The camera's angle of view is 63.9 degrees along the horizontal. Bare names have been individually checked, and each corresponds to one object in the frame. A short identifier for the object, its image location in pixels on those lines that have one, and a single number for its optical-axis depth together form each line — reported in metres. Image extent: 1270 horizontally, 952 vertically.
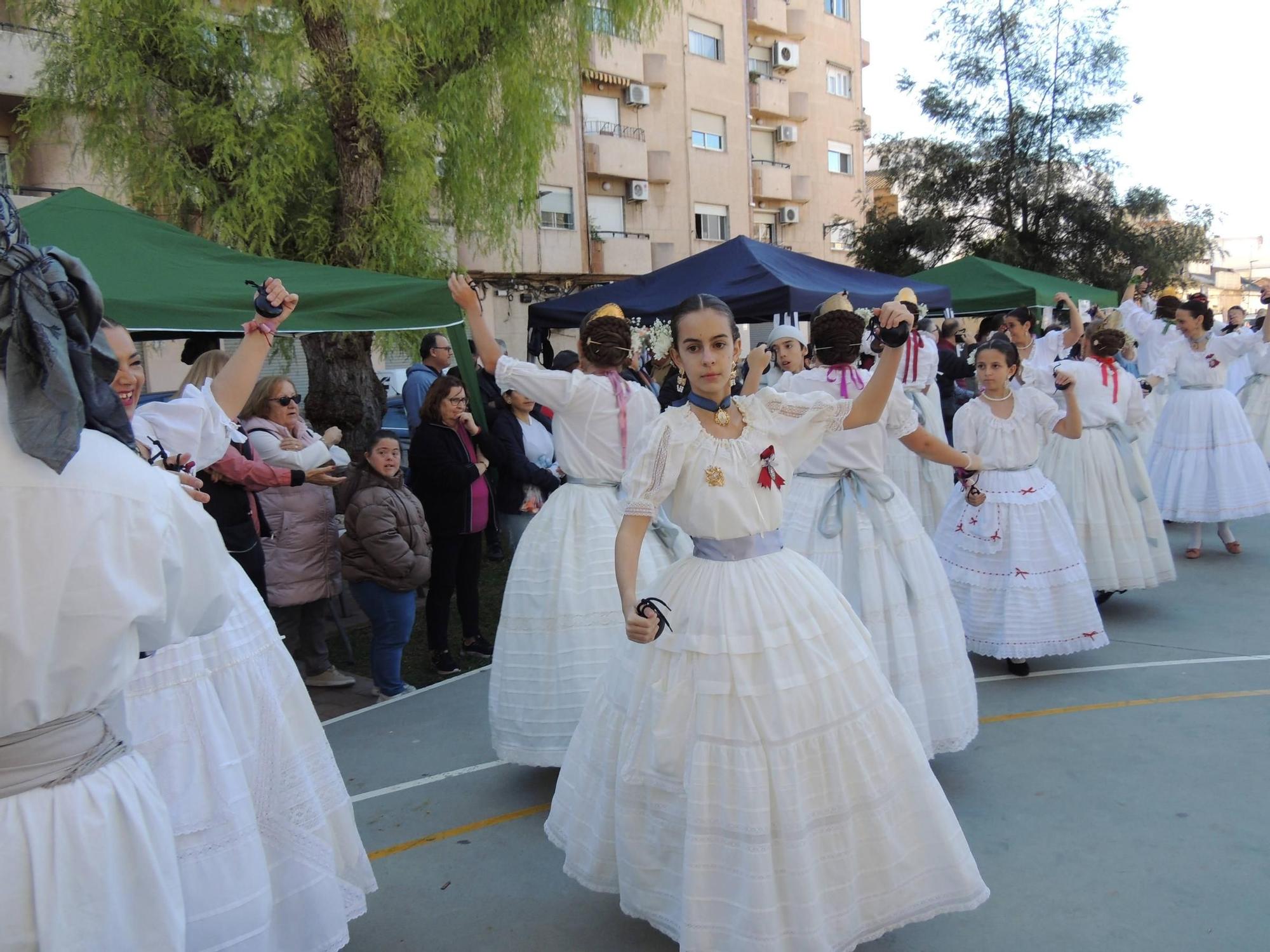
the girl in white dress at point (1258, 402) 11.11
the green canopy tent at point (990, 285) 11.76
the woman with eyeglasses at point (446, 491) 6.59
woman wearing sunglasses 5.79
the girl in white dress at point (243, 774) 2.57
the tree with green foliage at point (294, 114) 9.38
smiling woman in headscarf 1.73
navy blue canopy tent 8.35
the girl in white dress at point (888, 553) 4.34
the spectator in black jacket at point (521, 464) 6.82
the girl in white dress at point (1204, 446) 8.72
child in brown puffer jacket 5.86
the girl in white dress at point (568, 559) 4.52
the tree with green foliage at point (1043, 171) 21.02
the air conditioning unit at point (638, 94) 27.56
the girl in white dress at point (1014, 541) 5.71
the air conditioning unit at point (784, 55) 32.94
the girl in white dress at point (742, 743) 2.74
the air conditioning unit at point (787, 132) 33.66
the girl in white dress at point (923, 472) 8.43
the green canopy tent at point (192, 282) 4.97
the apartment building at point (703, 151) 26.44
